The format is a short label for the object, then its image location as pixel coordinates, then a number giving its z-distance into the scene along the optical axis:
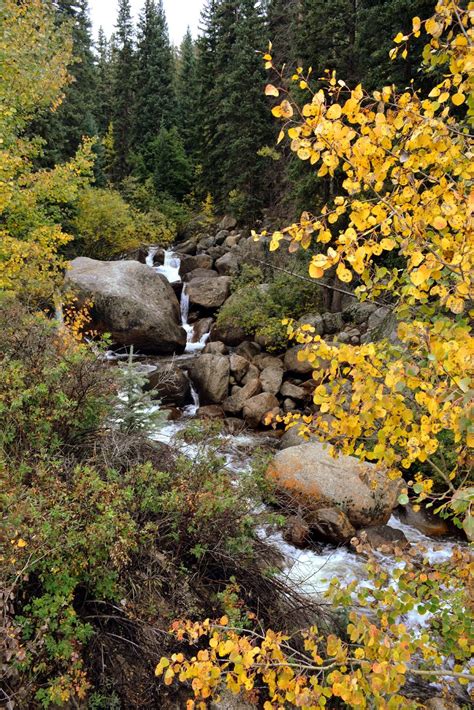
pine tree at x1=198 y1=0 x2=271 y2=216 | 23.66
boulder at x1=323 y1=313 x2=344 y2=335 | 13.60
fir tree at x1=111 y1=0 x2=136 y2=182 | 34.72
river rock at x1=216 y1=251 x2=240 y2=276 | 19.90
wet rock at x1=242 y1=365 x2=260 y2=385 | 12.42
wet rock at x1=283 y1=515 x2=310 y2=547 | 6.11
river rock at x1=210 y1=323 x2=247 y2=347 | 14.88
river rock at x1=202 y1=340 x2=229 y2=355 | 14.16
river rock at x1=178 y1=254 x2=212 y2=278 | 21.33
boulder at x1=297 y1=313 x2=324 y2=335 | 13.54
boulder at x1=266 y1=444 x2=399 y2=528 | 6.75
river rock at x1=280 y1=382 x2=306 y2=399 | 11.76
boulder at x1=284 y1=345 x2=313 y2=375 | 12.39
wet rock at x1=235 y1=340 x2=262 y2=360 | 13.96
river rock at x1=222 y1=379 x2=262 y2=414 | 11.39
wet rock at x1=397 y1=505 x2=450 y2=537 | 7.14
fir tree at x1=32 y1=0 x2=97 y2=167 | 19.73
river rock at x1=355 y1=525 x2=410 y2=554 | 6.54
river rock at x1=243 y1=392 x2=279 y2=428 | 10.89
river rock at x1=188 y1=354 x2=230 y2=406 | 11.98
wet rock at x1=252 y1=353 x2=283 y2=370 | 13.12
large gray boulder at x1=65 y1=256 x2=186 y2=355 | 13.70
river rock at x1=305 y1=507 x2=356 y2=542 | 6.35
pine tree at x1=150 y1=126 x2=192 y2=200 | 30.67
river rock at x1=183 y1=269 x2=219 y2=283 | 20.07
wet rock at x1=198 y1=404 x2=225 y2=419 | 11.19
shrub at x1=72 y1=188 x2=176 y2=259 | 20.14
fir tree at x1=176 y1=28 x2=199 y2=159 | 33.44
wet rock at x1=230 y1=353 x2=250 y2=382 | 12.63
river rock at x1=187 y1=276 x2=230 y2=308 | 17.28
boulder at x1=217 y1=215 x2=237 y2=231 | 26.39
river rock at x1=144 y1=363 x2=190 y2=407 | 11.63
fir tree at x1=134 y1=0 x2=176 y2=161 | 33.44
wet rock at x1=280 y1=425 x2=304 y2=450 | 8.91
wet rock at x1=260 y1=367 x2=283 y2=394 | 12.05
